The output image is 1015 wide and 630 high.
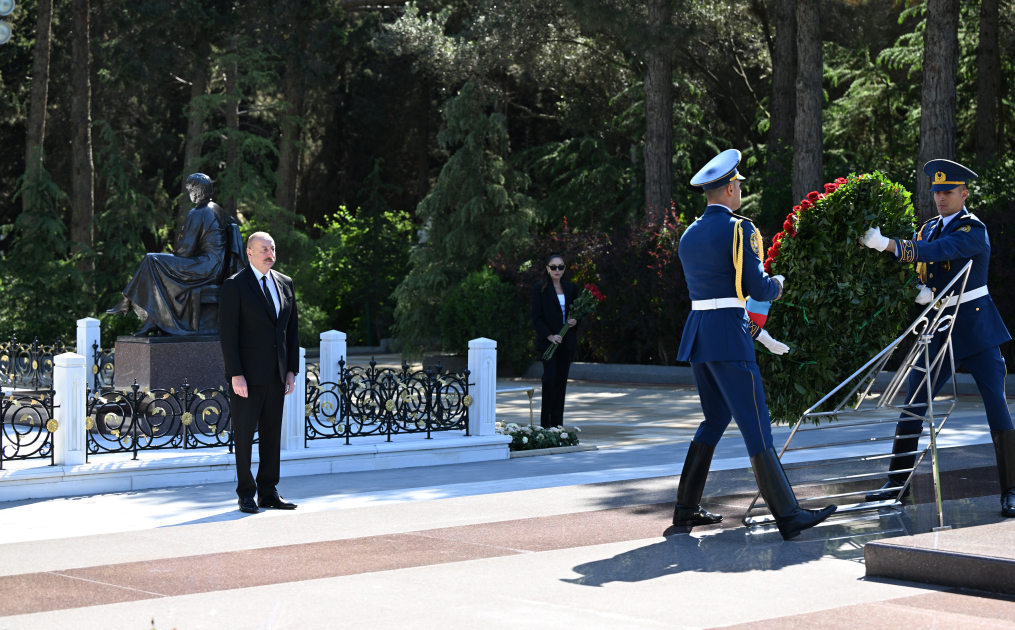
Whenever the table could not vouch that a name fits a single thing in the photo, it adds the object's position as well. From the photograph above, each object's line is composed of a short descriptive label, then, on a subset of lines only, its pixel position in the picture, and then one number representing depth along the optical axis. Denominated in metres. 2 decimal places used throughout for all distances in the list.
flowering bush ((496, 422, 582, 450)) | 10.92
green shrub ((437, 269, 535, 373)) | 22.16
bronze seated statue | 11.56
